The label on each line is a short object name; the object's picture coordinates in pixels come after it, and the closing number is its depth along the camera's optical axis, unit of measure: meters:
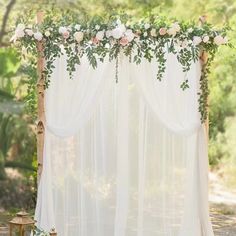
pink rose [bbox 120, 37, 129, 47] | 4.58
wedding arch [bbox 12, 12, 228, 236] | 4.77
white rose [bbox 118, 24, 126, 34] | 4.58
